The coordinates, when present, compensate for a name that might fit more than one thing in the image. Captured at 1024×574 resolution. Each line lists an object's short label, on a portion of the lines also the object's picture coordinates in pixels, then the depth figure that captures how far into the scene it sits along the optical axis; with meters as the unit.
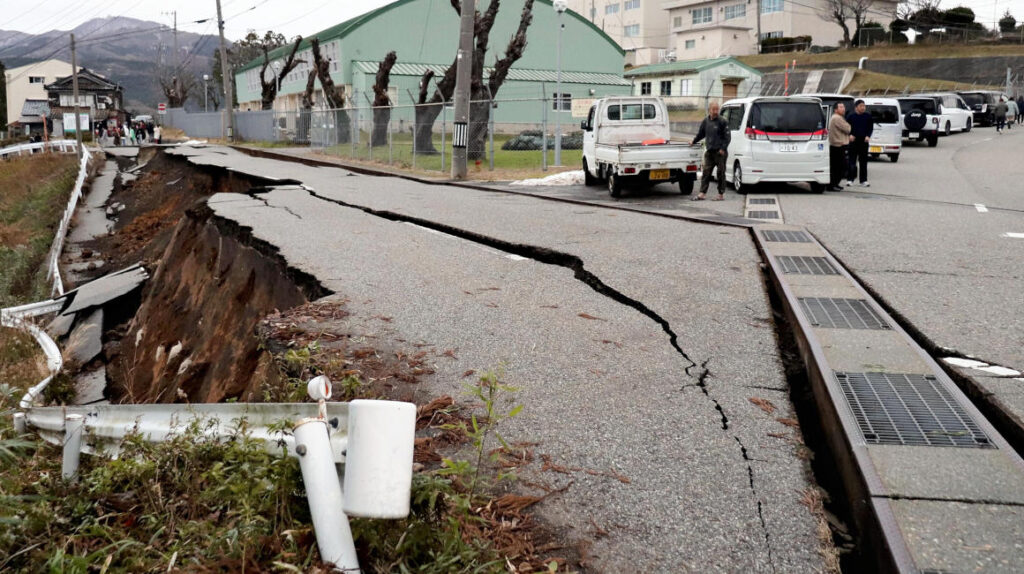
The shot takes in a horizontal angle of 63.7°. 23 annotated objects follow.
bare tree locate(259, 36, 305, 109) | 54.66
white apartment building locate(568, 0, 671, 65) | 79.88
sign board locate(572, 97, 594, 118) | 21.86
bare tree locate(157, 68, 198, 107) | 84.93
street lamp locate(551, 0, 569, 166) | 23.41
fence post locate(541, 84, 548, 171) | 23.19
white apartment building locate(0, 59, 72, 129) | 110.25
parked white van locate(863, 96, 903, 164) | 23.66
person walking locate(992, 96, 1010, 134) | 36.16
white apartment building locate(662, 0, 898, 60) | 71.00
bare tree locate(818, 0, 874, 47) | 64.93
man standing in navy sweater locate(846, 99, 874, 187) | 16.88
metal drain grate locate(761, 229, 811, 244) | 10.20
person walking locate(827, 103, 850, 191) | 16.39
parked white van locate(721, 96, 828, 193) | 16.06
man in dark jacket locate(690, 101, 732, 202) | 15.35
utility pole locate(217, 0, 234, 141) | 47.09
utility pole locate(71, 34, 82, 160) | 39.40
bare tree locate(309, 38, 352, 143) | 43.00
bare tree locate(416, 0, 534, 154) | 26.11
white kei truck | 15.61
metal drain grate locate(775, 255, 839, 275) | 8.13
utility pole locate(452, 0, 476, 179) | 20.89
